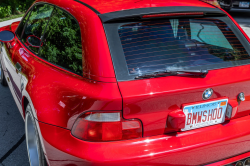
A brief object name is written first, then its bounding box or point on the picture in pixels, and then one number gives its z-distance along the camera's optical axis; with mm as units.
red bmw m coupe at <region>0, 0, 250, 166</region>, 1691
